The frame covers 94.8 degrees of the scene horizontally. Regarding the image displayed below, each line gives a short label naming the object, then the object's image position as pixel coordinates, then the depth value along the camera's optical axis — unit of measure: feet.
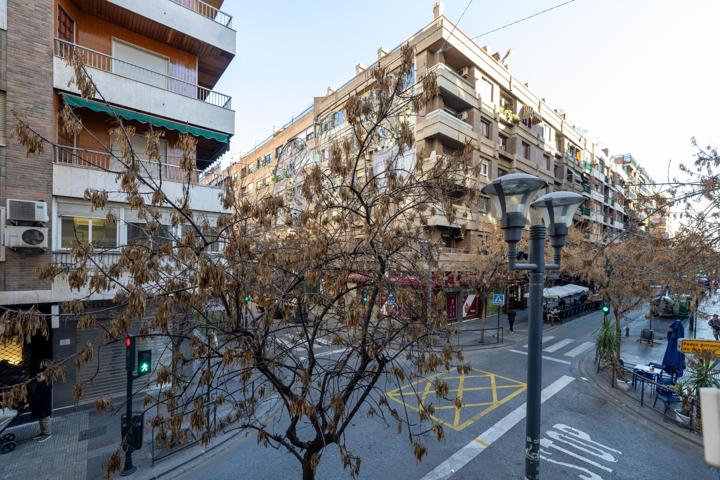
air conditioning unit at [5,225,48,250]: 27.66
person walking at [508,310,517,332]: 63.71
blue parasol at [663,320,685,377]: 33.45
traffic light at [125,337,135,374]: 22.27
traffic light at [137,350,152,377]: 24.22
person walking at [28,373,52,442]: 26.13
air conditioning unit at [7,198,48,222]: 27.53
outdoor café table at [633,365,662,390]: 34.64
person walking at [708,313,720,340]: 56.91
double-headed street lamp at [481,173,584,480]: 13.42
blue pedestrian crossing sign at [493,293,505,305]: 54.05
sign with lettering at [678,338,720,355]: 25.25
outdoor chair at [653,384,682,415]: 29.18
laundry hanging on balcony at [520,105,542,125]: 87.66
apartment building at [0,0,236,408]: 28.76
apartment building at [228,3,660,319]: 64.64
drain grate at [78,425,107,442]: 26.63
